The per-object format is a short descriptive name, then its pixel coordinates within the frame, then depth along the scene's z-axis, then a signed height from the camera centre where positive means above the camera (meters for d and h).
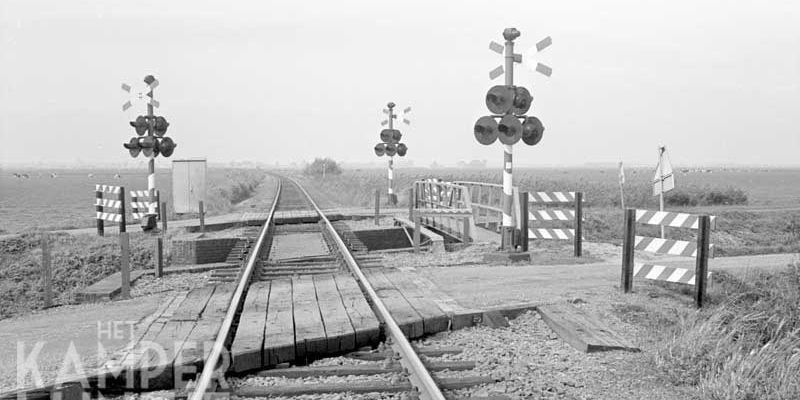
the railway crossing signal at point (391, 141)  29.58 +0.57
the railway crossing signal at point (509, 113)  12.30 +0.71
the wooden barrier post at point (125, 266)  10.73 -1.63
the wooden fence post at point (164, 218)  18.31 -1.57
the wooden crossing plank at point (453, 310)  7.63 -1.72
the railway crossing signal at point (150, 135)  20.08 +0.59
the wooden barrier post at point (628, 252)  9.45 -1.27
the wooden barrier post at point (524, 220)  13.16 -1.19
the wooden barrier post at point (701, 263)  8.62 -1.31
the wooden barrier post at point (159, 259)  12.45 -1.77
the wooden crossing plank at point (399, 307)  7.12 -1.67
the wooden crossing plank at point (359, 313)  6.79 -1.65
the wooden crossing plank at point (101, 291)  10.50 -1.99
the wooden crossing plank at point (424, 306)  7.38 -1.68
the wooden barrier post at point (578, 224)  13.28 -1.29
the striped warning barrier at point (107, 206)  17.94 -1.26
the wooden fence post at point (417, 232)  15.00 -1.60
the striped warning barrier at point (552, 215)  14.12 -1.19
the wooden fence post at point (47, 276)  11.30 -1.88
